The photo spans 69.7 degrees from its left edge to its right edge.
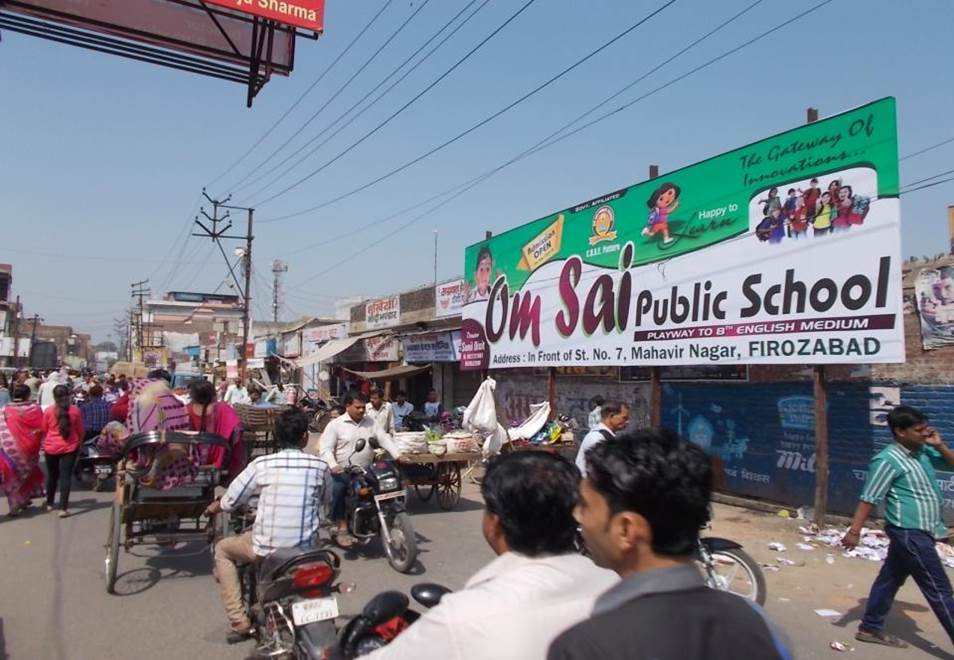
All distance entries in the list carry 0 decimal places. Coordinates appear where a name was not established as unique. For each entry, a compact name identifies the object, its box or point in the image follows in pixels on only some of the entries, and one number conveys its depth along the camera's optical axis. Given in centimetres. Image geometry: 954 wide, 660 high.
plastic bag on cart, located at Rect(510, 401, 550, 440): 1267
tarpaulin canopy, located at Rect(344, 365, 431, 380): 2009
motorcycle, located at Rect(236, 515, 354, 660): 345
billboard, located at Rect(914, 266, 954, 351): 803
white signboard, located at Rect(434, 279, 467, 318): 1955
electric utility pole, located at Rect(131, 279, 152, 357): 7314
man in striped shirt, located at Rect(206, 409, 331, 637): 412
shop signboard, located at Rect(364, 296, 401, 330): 2407
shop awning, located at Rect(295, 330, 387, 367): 2474
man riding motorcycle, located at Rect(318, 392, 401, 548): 720
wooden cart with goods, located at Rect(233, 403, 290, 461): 1297
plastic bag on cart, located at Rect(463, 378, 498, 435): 1189
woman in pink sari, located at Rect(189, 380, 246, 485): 670
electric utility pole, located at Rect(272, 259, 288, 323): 6606
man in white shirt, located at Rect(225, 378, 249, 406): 1969
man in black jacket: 124
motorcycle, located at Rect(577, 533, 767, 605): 484
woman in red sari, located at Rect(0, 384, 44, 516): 900
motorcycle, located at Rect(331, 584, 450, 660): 264
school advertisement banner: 794
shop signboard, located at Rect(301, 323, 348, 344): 2926
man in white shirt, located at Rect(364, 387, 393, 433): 925
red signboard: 736
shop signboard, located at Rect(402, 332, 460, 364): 1902
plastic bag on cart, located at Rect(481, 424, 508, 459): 1142
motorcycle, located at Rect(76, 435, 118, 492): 1046
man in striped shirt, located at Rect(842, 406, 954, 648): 445
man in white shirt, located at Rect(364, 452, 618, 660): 171
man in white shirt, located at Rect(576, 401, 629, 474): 653
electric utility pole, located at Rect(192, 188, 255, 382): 2972
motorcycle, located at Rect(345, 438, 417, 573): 661
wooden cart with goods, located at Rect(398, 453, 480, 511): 919
